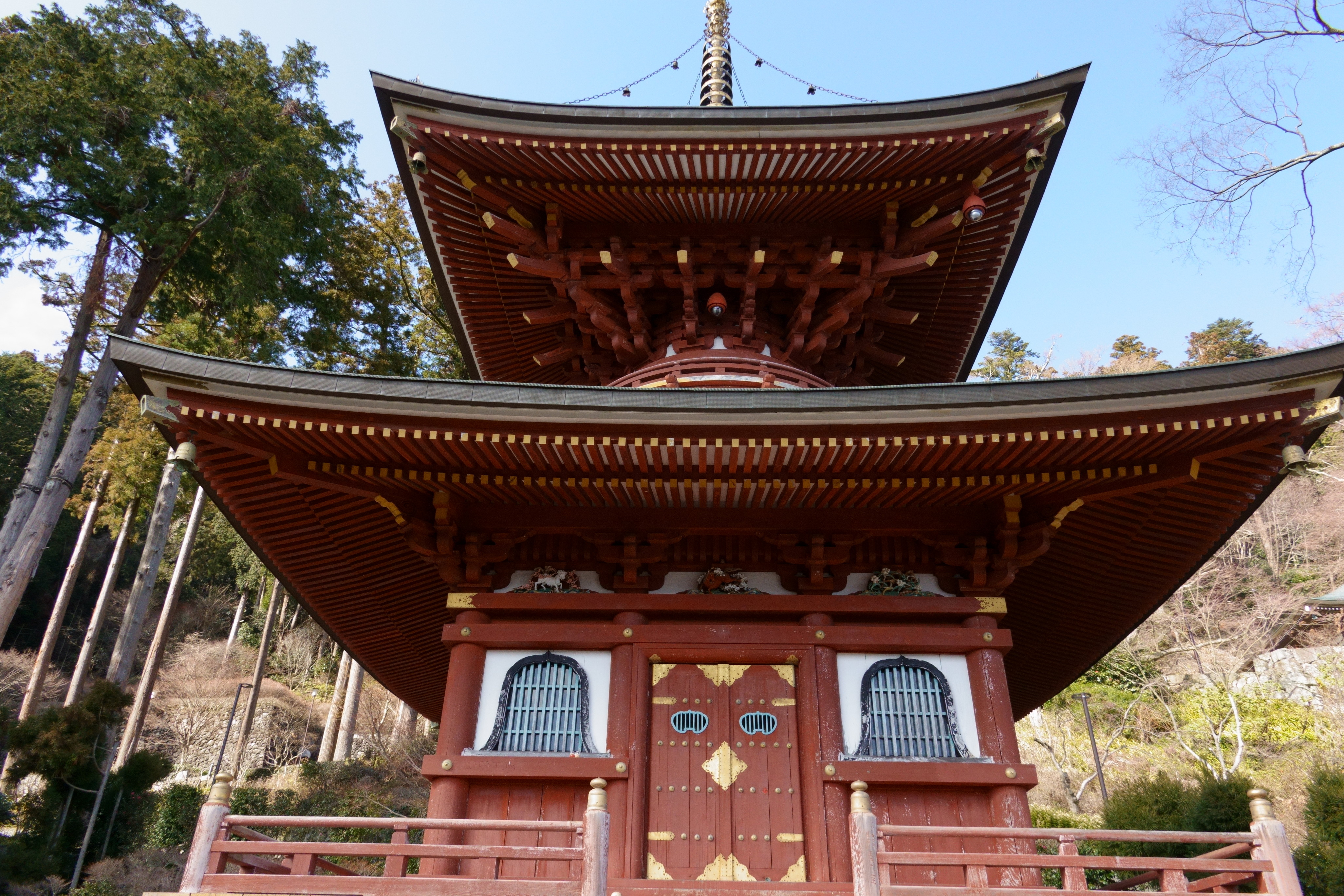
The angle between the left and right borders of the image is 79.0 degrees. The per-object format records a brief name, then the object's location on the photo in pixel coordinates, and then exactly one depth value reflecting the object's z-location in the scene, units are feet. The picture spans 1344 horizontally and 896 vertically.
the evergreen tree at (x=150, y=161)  53.72
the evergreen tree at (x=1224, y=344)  122.21
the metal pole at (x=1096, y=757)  71.82
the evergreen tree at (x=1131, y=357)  122.31
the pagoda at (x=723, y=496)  21.66
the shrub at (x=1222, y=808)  40.78
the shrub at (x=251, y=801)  74.90
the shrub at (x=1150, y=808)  45.80
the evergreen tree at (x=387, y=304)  79.30
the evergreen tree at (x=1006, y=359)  138.31
